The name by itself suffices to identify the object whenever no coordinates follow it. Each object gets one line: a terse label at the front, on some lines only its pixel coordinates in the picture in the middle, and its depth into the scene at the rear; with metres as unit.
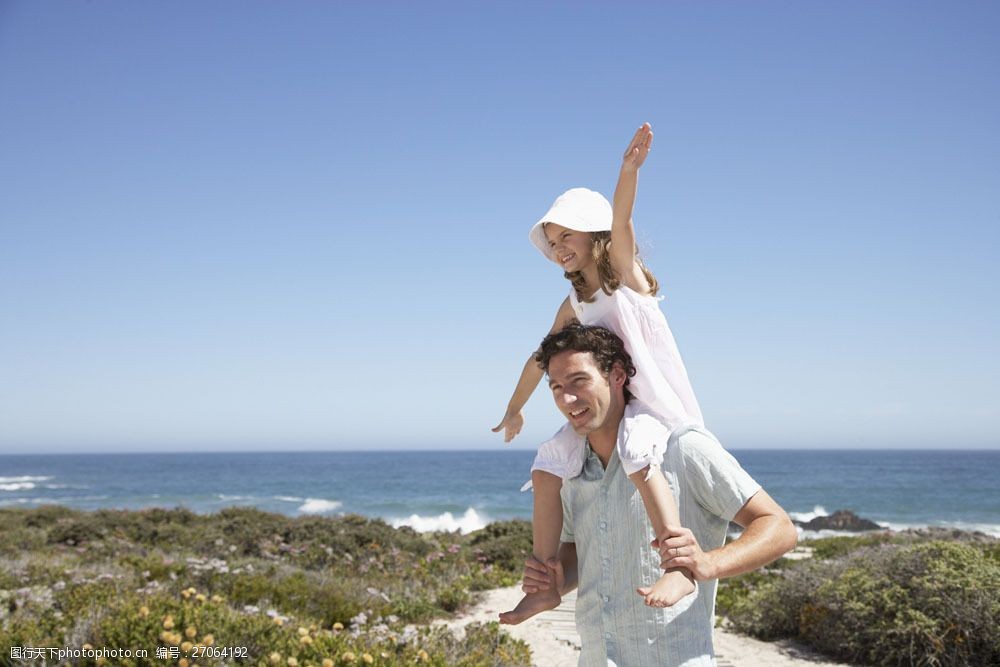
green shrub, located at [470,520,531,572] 12.82
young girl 1.89
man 1.73
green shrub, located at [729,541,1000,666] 7.09
